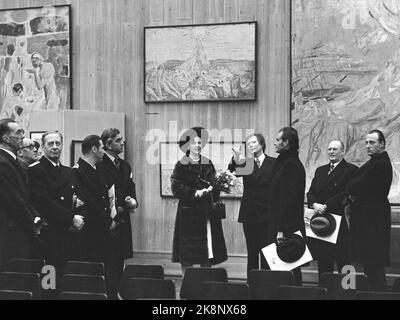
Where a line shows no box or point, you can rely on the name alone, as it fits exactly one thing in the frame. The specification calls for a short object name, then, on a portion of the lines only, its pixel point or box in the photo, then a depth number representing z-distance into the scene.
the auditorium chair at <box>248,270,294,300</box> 6.48
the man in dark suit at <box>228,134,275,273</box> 9.54
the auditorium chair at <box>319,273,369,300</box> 6.33
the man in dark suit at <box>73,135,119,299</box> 8.77
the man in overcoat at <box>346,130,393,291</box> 8.88
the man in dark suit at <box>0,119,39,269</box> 7.68
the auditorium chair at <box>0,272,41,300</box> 6.31
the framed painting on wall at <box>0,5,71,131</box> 12.65
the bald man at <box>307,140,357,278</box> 9.41
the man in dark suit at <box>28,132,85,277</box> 8.30
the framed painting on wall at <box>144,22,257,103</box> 11.75
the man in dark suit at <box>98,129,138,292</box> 9.48
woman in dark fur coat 9.53
